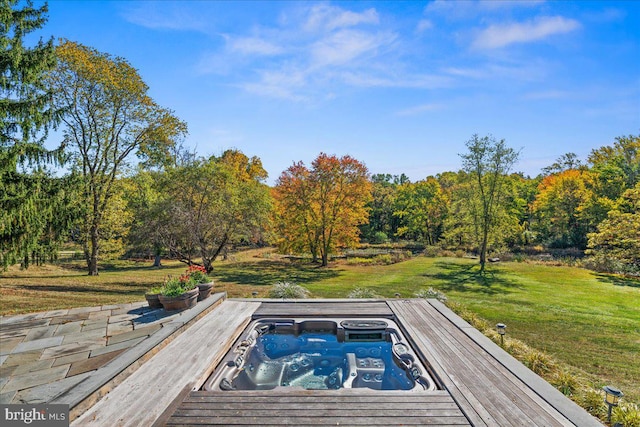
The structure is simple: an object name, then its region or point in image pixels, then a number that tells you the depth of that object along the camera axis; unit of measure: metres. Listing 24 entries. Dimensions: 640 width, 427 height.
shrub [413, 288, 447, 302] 10.25
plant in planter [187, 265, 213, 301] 9.40
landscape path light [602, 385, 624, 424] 3.78
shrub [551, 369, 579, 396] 4.77
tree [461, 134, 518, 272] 19.95
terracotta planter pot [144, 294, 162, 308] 8.66
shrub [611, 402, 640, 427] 3.79
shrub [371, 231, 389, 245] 40.36
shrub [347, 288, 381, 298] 10.60
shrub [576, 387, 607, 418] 4.25
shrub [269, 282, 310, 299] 10.62
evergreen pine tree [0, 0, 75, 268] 8.19
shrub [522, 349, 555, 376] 5.43
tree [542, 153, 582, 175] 54.20
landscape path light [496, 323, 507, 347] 6.17
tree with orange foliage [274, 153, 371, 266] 21.70
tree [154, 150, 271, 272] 15.09
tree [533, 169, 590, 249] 28.33
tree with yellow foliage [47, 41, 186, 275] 14.45
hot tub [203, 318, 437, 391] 5.41
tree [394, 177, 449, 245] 36.81
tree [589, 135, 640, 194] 25.69
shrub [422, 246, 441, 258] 27.92
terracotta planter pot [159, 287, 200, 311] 8.32
